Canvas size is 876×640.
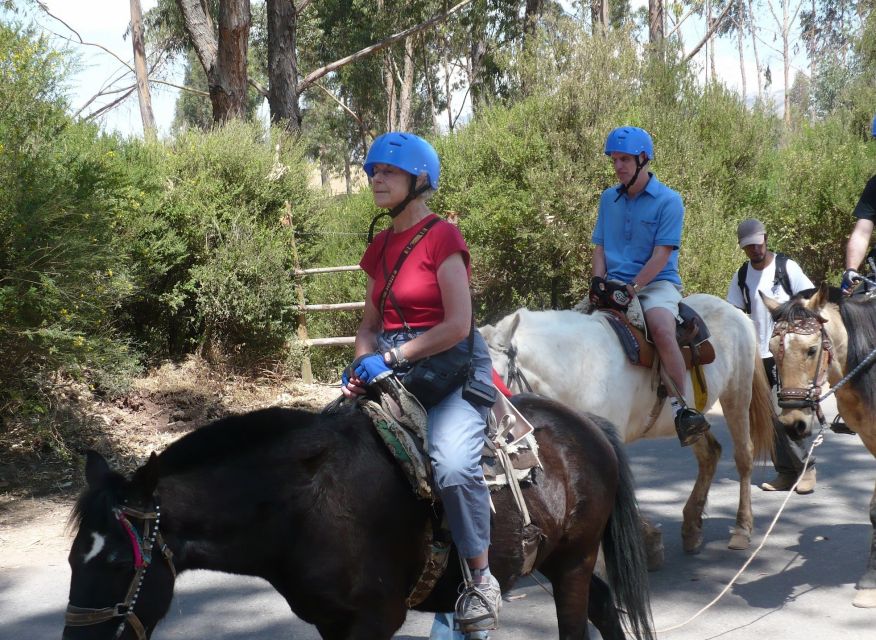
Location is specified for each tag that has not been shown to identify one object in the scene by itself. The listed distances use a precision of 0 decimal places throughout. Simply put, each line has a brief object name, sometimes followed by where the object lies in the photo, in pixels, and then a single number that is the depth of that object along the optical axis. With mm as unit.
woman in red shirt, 3314
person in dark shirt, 6211
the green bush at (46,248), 7746
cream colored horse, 5387
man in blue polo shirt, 5941
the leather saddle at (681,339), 5852
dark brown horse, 2695
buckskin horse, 5441
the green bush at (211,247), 11531
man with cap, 7852
